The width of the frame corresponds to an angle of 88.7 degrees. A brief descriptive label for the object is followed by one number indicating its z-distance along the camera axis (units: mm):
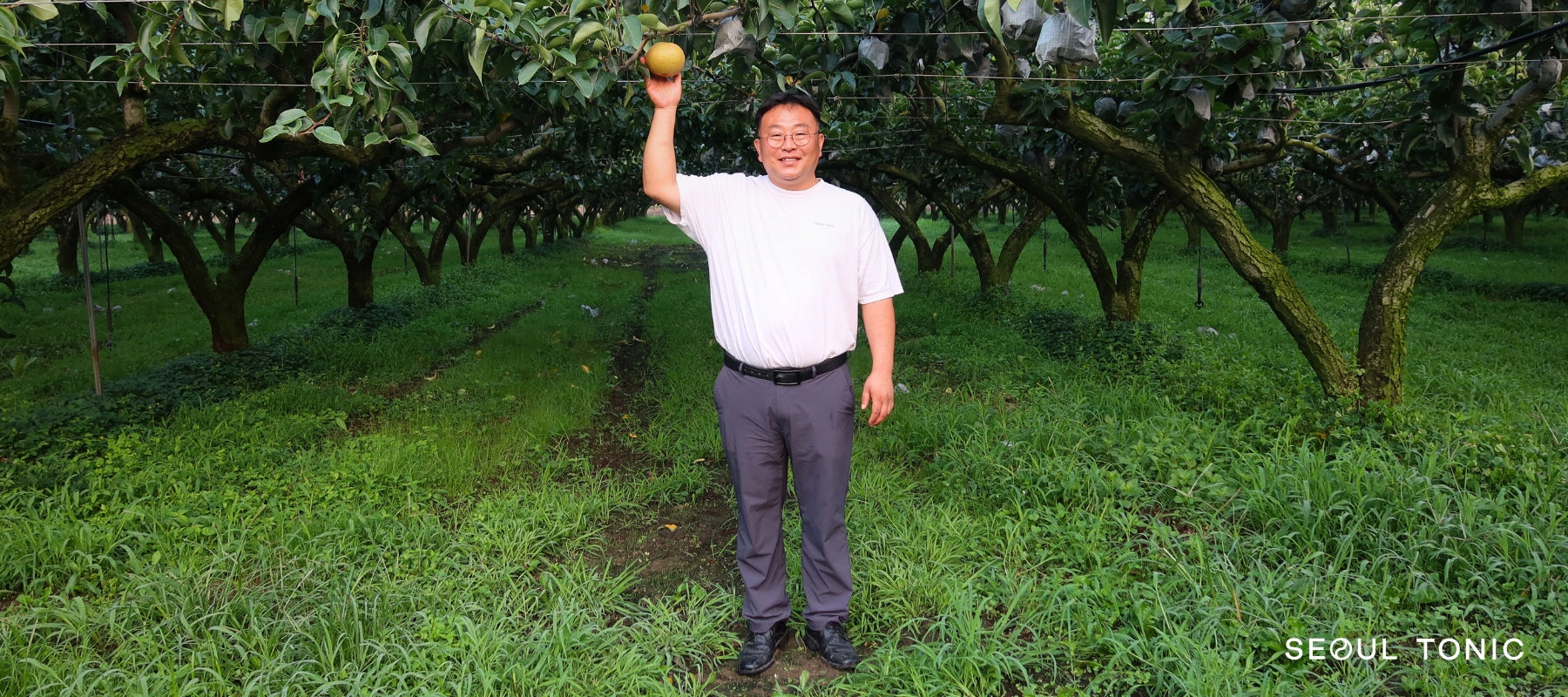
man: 2375
